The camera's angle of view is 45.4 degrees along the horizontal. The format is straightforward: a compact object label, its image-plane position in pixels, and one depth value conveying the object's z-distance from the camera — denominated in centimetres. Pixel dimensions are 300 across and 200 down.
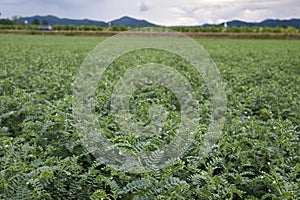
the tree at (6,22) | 6500
